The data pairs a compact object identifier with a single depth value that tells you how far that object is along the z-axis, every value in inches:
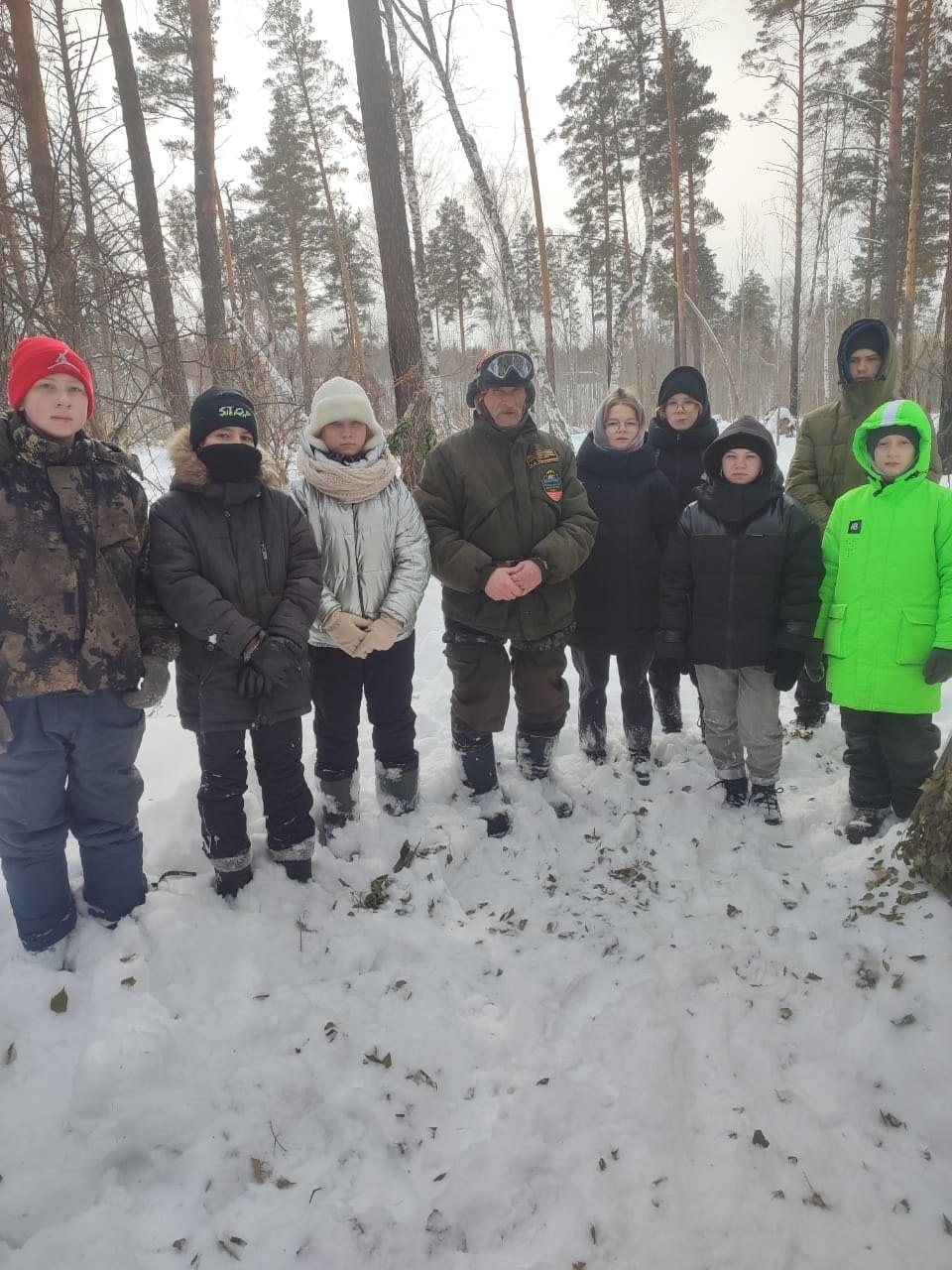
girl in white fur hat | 116.3
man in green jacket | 128.3
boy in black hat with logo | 98.5
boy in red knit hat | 85.7
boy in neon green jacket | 113.9
